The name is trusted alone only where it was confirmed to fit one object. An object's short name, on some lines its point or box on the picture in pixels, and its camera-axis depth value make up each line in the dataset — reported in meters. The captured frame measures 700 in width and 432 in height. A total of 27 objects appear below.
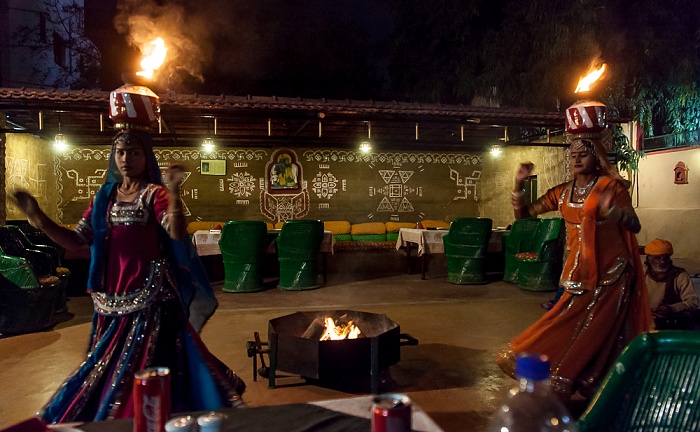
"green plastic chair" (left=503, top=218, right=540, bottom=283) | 9.34
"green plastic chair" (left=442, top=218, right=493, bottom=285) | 9.18
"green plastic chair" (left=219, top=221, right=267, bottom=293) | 8.51
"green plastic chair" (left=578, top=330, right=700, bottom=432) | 1.52
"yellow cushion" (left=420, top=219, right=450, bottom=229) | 12.95
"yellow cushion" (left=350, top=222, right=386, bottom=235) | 13.73
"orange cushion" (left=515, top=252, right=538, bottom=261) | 8.70
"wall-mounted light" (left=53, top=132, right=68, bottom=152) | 10.38
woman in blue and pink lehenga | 2.67
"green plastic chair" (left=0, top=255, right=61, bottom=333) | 5.98
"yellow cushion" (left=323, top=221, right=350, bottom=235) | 13.54
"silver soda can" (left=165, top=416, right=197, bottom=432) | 1.06
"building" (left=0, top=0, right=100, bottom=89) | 16.44
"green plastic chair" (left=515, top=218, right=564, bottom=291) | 8.70
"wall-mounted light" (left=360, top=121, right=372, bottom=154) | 10.46
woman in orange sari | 3.51
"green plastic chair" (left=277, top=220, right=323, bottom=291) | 8.67
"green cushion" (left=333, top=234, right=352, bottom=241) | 13.49
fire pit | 3.83
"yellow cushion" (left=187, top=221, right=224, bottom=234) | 12.87
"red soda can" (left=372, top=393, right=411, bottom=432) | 1.06
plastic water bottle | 1.12
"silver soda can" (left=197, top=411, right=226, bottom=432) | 1.10
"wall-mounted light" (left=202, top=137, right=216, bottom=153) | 10.86
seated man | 4.57
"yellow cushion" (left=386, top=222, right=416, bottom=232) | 13.94
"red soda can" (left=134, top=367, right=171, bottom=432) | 1.23
